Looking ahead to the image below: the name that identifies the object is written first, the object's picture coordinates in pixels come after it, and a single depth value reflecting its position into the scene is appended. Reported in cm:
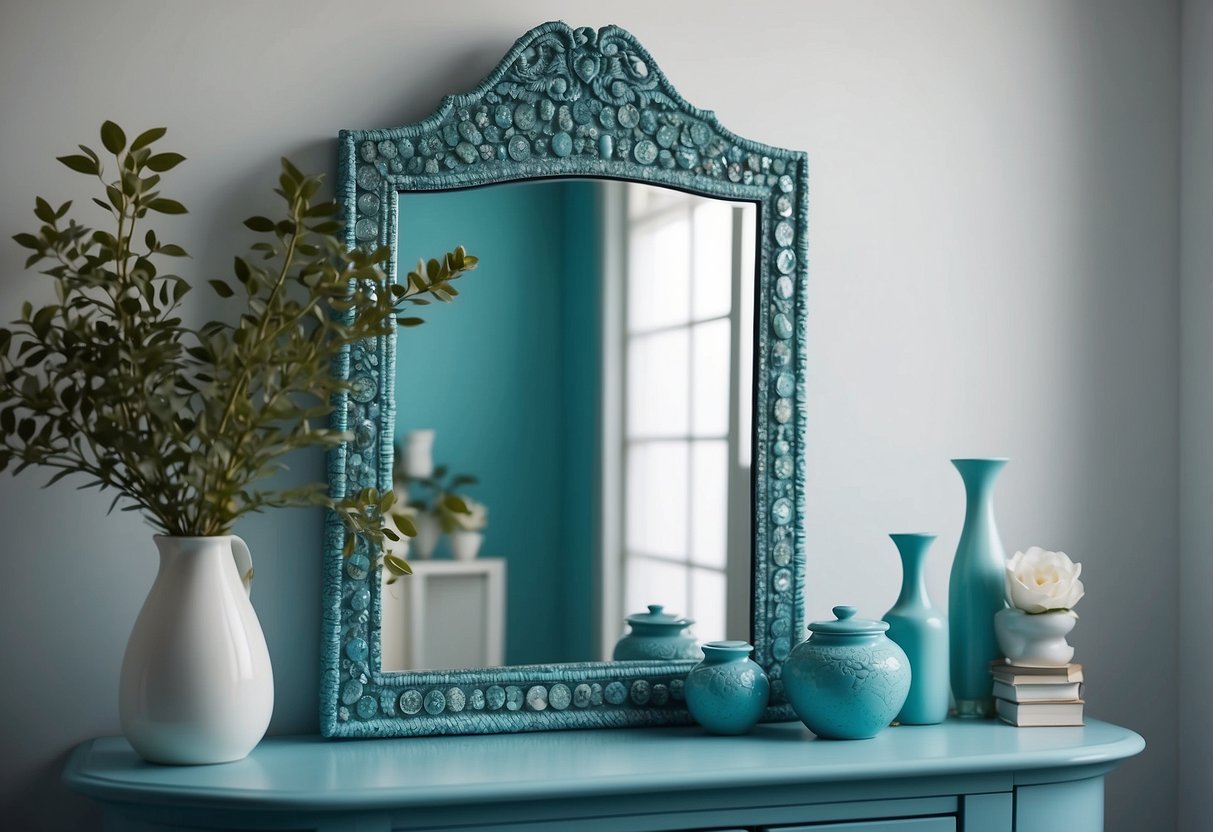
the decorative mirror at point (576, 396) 192
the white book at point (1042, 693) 204
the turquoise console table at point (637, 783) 159
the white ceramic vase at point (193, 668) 165
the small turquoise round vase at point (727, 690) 193
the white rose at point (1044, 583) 204
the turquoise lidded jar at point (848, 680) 189
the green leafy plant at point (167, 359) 165
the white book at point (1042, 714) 204
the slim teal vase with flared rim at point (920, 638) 204
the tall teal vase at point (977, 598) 212
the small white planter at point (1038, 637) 205
